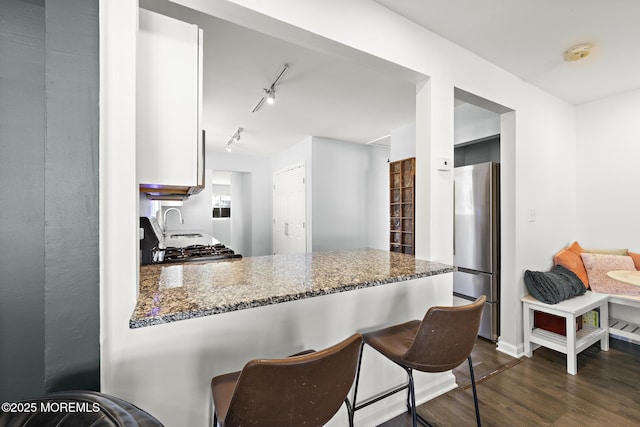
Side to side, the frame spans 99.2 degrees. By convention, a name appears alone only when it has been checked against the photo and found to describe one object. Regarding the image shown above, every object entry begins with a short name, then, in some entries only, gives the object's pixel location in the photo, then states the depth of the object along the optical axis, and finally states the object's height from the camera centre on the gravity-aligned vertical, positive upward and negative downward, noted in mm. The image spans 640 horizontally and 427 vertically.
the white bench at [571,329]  2244 -1073
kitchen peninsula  1049 -520
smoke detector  2078 +1262
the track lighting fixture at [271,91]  2395 +1249
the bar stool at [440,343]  1143 -564
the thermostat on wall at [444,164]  1951 +363
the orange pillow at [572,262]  2783 -507
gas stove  1931 -314
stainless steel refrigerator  2760 -245
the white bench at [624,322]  2531 -1124
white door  4828 +79
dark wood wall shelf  3473 +118
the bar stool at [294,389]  739 -503
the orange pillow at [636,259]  2674 -449
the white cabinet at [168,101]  1134 +489
